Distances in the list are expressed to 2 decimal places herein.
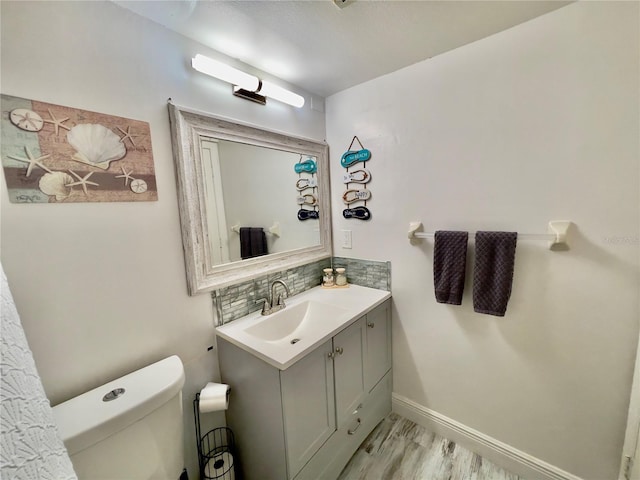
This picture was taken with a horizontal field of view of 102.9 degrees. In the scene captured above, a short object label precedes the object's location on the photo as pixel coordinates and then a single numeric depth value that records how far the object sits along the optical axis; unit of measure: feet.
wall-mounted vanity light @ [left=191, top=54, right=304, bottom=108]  3.72
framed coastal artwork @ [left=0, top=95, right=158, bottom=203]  2.59
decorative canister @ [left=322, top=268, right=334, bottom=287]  6.05
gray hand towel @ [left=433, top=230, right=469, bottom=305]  4.37
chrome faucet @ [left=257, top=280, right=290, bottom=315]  4.72
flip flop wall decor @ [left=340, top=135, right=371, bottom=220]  5.50
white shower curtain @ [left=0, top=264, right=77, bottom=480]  1.50
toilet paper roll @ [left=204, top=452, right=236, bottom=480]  3.90
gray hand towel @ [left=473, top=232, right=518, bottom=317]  3.96
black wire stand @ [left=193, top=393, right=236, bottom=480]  3.93
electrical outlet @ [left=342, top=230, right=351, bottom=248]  6.04
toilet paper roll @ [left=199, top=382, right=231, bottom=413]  3.71
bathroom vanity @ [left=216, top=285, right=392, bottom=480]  3.54
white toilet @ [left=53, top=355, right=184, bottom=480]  2.56
